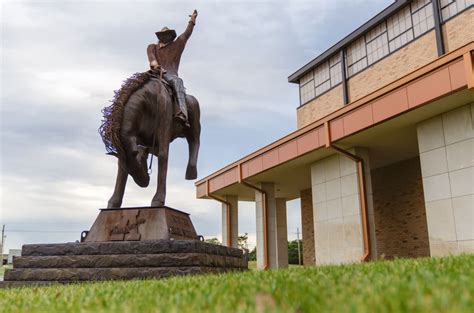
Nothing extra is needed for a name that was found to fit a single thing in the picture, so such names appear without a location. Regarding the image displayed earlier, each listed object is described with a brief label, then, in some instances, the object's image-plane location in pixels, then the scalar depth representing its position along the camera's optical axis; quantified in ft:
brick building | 40.19
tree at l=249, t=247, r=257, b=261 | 133.76
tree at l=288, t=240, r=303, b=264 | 144.84
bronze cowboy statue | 28.30
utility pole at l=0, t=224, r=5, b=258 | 180.14
